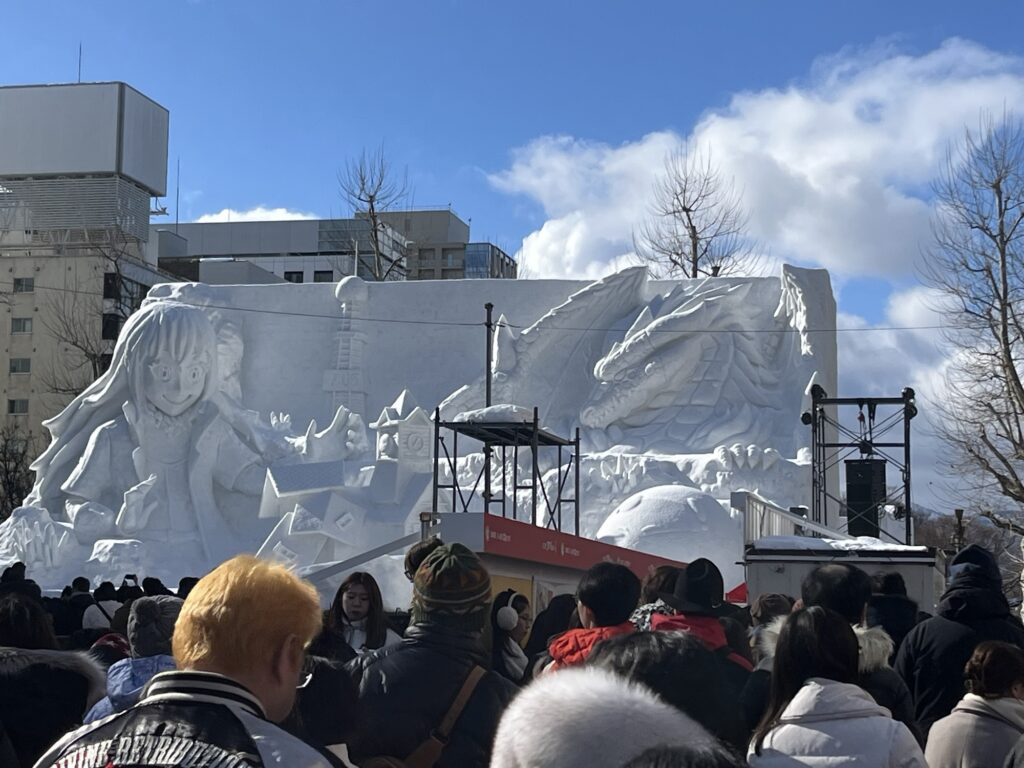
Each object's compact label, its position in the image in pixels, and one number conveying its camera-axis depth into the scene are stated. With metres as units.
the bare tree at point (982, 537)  24.62
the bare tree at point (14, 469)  33.81
